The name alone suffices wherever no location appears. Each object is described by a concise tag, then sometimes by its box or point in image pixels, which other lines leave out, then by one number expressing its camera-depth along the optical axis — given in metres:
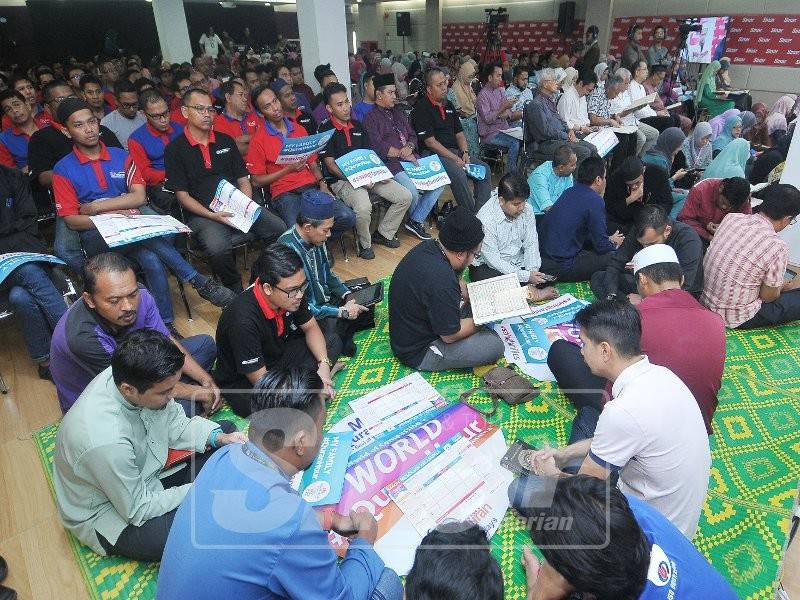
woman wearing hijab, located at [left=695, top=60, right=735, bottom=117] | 8.71
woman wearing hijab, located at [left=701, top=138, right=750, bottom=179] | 4.59
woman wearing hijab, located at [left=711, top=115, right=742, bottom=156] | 5.74
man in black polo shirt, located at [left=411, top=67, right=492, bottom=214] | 5.17
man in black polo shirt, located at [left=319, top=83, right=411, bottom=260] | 4.52
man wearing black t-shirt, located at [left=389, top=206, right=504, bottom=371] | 2.63
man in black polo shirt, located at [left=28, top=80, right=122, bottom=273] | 3.87
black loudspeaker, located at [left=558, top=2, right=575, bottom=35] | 12.84
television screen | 10.31
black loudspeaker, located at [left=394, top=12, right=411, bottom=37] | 16.42
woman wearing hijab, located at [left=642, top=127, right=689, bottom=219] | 5.32
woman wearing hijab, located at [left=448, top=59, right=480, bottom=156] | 6.02
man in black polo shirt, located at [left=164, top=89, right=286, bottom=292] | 3.69
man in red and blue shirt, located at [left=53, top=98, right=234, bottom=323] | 3.24
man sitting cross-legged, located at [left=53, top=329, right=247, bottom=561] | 1.66
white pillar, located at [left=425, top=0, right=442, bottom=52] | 16.31
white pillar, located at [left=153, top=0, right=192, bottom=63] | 10.61
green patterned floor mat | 1.95
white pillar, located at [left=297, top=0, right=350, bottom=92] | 5.88
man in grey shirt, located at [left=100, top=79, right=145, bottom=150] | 4.80
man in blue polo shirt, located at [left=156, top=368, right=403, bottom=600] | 1.20
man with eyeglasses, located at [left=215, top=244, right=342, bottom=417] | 2.36
